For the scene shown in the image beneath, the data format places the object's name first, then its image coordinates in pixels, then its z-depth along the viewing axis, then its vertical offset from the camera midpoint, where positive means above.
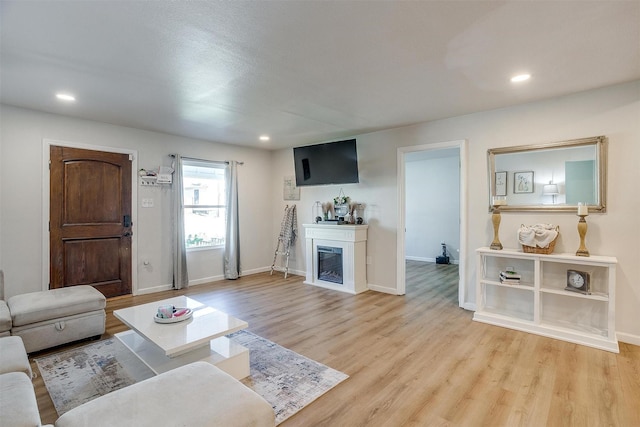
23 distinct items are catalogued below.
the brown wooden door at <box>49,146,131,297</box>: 3.92 -0.11
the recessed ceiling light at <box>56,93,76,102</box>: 3.19 +1.21
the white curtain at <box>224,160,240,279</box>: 5.59 -0.32
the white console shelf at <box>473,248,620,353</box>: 2.88 -0.93
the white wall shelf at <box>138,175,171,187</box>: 4.62 +0.47
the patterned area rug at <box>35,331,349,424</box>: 2.10 -1.25
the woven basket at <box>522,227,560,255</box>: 3.16 -0.39
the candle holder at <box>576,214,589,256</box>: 2.97 -0.22
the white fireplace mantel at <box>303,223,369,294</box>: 4.74 -0.60
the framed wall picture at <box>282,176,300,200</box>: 6.00 +0.43
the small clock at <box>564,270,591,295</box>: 2.98 -0.69
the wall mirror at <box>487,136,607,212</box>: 3.06 +0.38
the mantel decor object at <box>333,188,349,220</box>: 5.14 +0.11
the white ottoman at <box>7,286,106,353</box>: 2.65 -0.94
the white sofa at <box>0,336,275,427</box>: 1.20 -0.81
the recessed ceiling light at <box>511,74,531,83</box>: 2.71 +1.19
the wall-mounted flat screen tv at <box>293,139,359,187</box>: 4.82 +0.80
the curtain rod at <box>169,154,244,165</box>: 4.92 +0.89
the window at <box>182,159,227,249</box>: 5.24 +0.16
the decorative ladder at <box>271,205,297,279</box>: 5.93 -0.38
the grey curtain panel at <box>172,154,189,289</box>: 4.88 -0.26
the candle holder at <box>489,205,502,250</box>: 3.50 -0.18
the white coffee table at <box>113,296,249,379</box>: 2.11 -0.88
